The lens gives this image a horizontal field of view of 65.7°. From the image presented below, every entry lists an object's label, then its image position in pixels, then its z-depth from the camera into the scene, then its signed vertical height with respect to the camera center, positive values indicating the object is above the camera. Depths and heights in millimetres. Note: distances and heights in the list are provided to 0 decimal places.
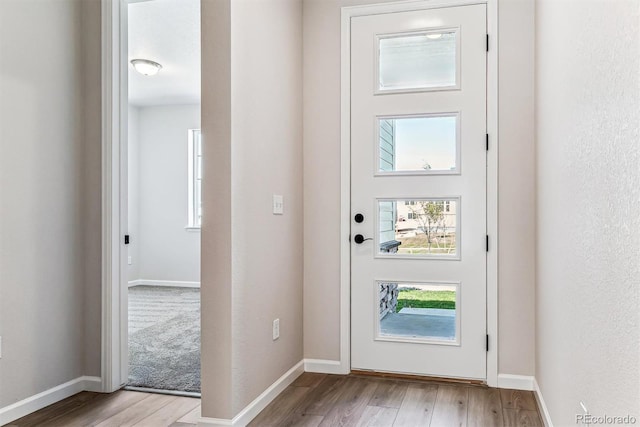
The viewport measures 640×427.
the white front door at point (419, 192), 2977 +119
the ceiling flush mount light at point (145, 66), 4977 +1469
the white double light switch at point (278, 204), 2797 +39
